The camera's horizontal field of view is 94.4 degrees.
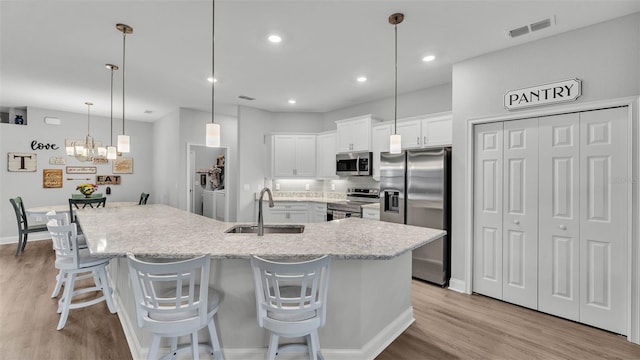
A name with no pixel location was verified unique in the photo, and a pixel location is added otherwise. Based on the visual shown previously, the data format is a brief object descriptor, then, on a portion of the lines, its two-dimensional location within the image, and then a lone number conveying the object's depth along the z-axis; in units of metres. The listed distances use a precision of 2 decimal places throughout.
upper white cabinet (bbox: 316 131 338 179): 5.80
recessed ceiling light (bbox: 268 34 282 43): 2.95
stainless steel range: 4.97
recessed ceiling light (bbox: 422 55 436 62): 3.42
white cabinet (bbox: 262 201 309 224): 5.68
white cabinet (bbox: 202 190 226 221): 6.94
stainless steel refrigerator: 3.67
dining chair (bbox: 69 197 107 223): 5.07
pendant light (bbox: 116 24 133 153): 2.78
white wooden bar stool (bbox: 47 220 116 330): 2.65
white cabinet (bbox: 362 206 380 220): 4.58
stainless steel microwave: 5.08
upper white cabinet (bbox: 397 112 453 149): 4.09
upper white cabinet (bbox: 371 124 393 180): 4.84
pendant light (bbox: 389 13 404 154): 2.58
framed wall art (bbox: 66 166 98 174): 6.56
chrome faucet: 2.39
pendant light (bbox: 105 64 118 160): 3.68
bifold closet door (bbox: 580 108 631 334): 2.56
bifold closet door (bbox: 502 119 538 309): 3.05
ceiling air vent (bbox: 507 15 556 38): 2.63
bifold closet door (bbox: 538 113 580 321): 2.80
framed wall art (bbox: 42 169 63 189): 6.27
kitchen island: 1.93
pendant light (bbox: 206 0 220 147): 2.42
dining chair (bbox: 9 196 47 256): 5.05
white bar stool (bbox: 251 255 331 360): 1.68
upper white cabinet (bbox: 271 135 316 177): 6.06
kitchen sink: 2.74
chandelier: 4.88
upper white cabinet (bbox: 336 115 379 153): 5.08
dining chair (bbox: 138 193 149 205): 6.27
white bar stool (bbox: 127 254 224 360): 1.66
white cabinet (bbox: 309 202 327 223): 5.43
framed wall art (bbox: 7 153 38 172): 5.90
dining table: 4.80
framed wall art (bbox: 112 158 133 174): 7.11
